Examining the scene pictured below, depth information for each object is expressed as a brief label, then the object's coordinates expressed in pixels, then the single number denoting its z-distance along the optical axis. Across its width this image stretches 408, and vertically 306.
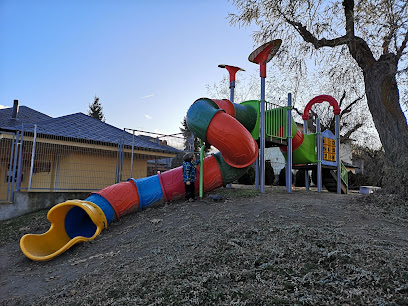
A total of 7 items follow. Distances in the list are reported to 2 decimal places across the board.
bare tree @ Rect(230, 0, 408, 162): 7.61
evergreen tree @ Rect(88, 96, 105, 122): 42.22
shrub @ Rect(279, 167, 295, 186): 23.70
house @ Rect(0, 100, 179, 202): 9.47
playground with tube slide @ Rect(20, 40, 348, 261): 6.03
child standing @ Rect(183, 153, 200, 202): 7.25
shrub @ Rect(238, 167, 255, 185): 23.78
